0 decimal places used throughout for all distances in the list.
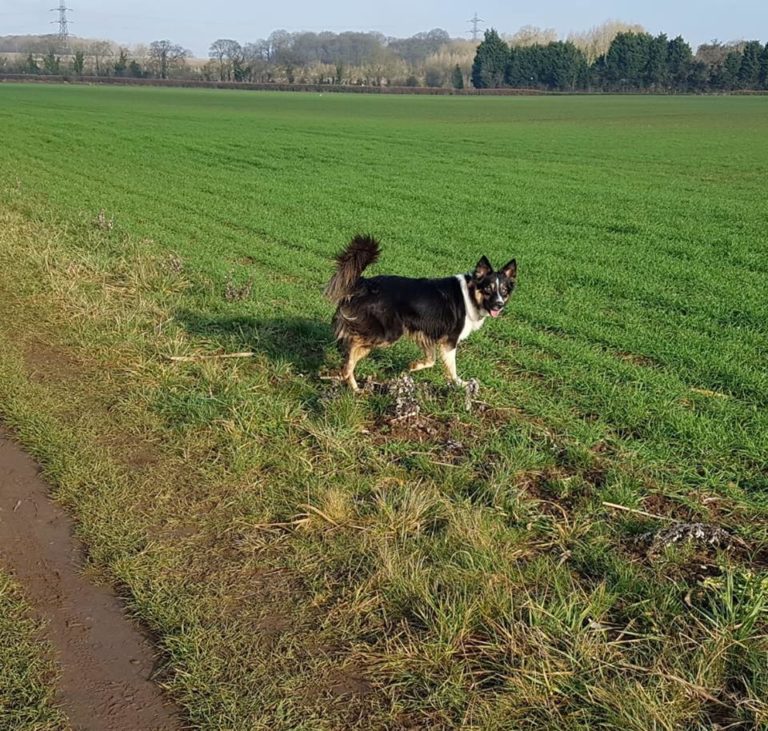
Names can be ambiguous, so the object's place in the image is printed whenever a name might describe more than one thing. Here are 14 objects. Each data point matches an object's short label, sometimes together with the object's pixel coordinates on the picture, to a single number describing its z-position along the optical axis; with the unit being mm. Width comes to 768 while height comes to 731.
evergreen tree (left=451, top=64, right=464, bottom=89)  153250
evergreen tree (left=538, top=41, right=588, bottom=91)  140625
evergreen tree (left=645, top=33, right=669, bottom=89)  132625
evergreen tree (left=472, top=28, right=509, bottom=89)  147375
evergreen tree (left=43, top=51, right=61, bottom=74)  138750
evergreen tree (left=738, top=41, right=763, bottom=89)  125125
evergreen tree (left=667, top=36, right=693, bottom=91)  131625
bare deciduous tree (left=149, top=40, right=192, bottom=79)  156300
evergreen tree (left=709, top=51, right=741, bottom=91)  125562
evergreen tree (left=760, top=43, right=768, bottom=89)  124625
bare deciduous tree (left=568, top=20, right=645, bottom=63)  163712
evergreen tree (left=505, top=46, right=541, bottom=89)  143375
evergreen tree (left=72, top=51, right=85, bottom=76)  139500
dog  6168
